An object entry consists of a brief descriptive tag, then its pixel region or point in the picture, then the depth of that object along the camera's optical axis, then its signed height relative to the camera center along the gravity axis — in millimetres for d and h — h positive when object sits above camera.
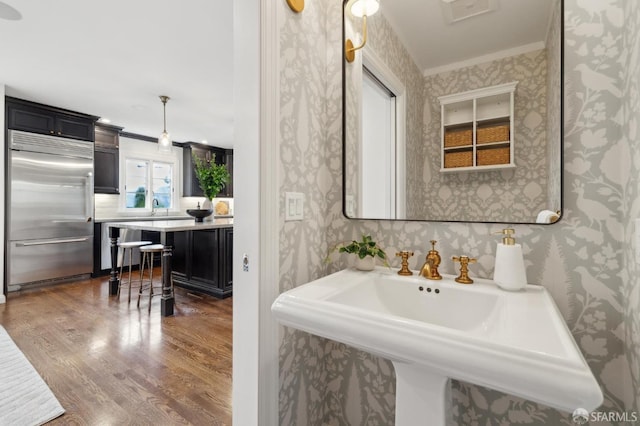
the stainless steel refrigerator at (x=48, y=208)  3607 +10
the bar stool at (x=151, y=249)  3249 -440
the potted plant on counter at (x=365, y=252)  1199 -165
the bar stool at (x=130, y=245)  3580 -431
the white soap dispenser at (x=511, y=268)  926 -174
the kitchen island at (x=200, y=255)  3523 -565
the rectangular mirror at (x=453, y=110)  1003 +396
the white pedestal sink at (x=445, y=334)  515 -276
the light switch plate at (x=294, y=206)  1114 +19
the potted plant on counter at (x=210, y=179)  3895 +418
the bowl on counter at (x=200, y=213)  3672 -36
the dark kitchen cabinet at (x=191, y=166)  6121 +916
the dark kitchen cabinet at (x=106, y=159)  4656 +808
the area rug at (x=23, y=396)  1543 -1073
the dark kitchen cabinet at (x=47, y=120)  3617 +1176
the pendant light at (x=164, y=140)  3635 +858
